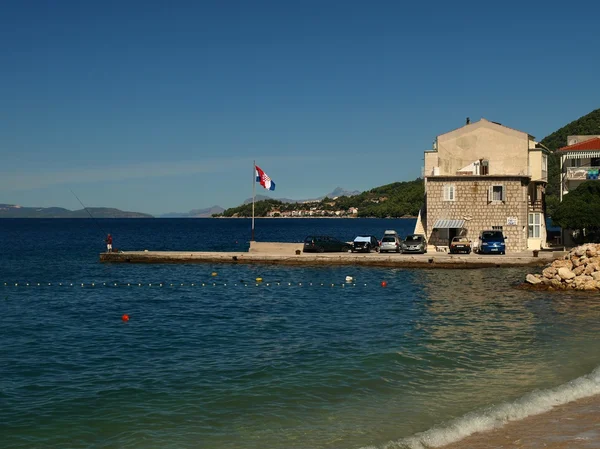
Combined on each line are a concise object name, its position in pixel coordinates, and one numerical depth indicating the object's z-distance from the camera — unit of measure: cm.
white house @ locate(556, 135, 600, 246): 6253
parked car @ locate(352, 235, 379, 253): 5984
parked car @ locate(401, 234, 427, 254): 5741
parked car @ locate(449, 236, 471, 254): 5606
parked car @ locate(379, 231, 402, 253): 5900
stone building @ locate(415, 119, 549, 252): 5872
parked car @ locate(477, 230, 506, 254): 5519
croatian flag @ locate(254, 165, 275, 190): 6178
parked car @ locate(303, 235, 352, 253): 6007
